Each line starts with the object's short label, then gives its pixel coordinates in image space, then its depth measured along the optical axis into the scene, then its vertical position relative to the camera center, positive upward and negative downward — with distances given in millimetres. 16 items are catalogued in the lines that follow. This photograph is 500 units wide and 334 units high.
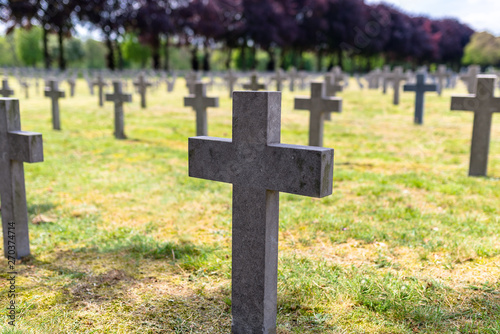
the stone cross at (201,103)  9719 -328
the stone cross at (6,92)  9254 -165
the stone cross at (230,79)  20969 +416
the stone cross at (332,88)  13291 +63
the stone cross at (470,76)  16122 +610
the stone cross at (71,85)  20656 +5
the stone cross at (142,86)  16172 +19
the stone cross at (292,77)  23188 +632
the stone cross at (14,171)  3764 -734
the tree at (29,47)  77438 +6211
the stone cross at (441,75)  21509 +808
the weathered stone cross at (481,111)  6699 -261
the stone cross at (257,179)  2422 -497
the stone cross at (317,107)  8180 -299
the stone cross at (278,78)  19750 +476
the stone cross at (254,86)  12109 +71
